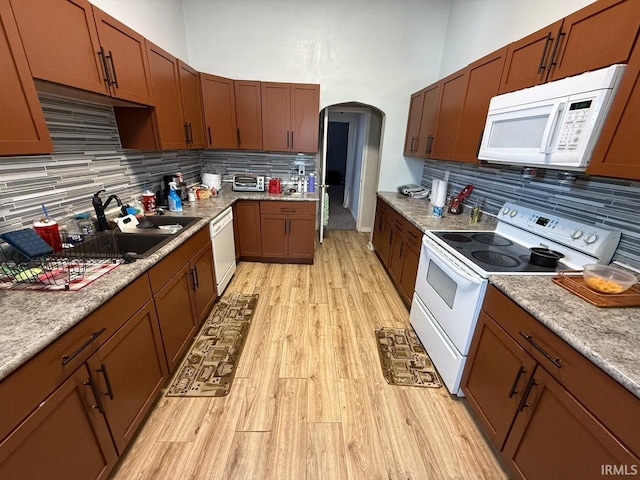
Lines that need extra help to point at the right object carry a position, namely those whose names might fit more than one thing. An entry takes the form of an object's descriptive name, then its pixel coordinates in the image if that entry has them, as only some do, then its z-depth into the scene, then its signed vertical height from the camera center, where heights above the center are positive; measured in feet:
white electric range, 4.63 -1.92
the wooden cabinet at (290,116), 10.05 +1.11
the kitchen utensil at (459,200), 8.27 -1.40
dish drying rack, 3.64 -1.85
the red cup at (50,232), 4.50 -1.56
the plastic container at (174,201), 7.64 -1.63
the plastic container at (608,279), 3.68 -1.64
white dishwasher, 7.90 -3.21
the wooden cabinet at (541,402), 2.64 -2.86
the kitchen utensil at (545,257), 4.70 -1.73
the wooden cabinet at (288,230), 10.19 -3.16
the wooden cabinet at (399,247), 7.65 -3.13
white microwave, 3.81 +0.59
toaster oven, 10.80 -1.47
